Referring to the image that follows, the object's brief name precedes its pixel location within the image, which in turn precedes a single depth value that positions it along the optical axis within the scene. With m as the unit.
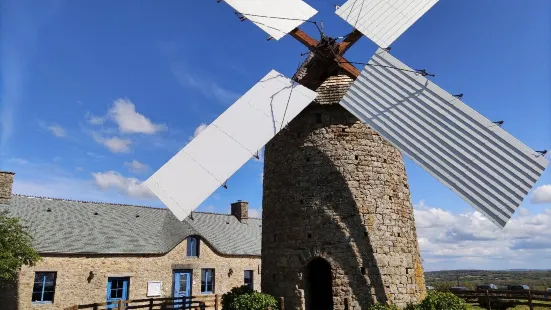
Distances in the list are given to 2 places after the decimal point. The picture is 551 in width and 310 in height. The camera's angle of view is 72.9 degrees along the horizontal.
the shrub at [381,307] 10.27
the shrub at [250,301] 10.98
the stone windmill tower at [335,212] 11.11
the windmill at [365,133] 8.84
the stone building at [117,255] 18.86
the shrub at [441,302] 9.81
